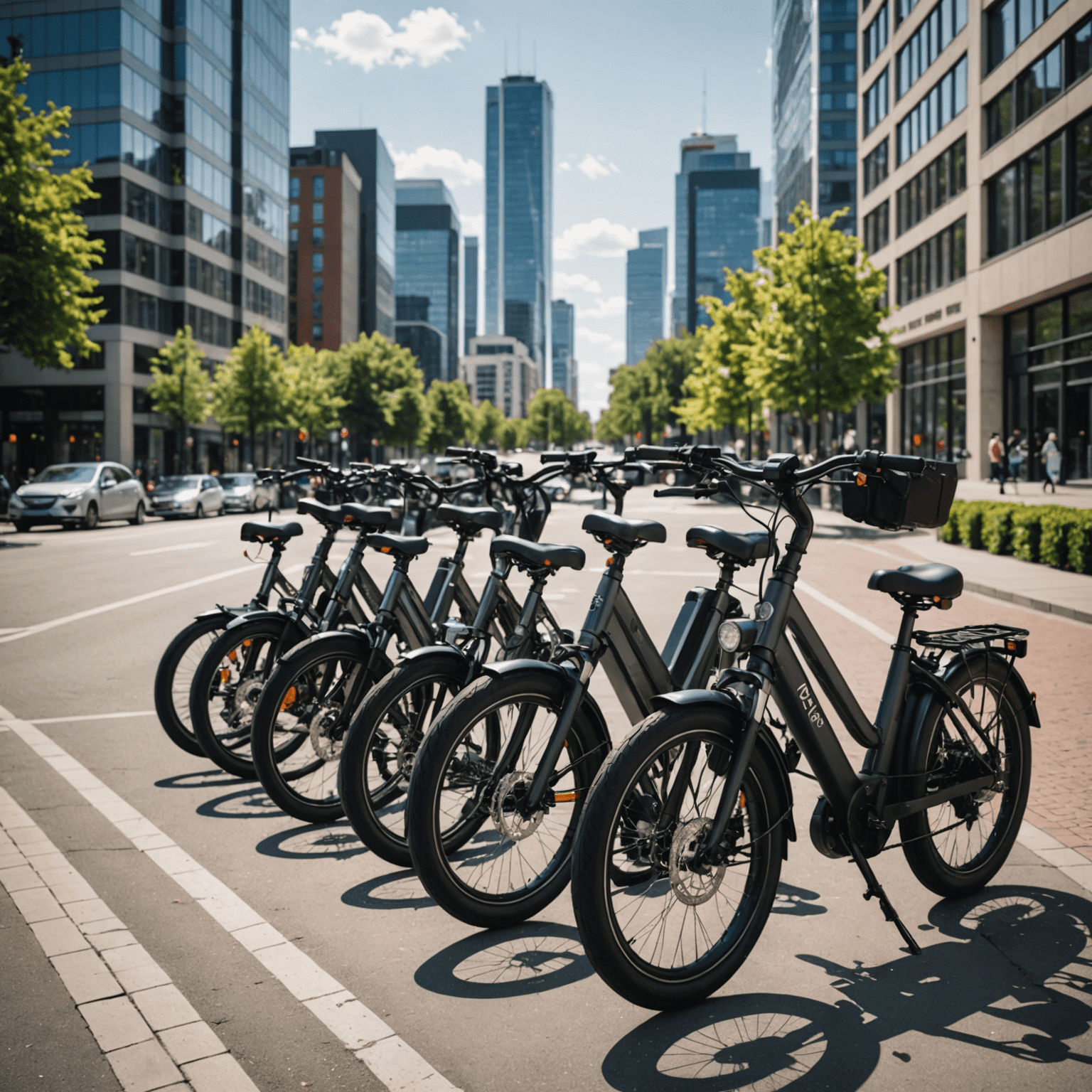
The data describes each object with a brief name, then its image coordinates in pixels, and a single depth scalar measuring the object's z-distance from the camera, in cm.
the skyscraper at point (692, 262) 15385
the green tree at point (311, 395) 6431
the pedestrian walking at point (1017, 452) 3406
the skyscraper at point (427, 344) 17362
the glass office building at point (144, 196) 5334
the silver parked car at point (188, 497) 3516
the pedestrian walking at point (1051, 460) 2980
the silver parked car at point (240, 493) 4022
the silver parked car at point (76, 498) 2720
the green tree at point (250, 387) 5591
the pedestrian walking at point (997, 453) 3231
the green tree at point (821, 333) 3409
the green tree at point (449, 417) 11019
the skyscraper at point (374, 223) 12012
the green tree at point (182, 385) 5362
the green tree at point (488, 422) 15600
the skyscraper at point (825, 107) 7694
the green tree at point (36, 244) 2450
